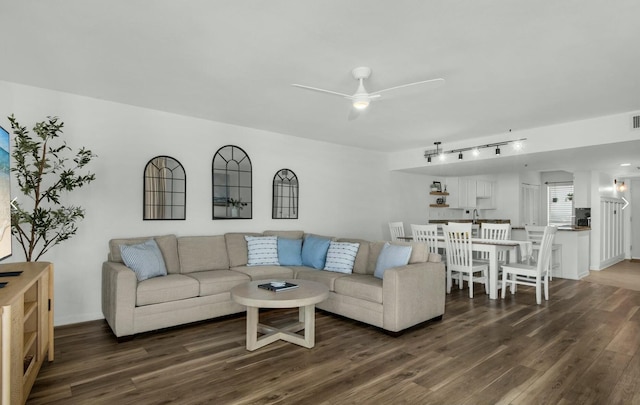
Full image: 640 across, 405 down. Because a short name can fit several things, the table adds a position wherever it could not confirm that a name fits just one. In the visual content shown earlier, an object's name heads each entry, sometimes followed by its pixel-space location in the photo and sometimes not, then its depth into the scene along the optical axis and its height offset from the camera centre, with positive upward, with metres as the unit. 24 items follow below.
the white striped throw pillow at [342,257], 4.38 -0.64
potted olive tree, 3.17 +0.16
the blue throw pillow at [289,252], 4.83 -0.64
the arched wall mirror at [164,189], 4.37 +0.21
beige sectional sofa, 3.39 -0.85
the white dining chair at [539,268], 4.72 -0.85
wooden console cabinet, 1.67 -0.76
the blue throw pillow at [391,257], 3.82 -0.56
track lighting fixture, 5.10 +0.97
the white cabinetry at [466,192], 8.55 +0.39
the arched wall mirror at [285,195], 5.60 +0.18
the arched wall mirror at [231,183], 4.96 +0.33
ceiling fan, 2.99 +0.95
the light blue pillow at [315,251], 4.67 -0.61
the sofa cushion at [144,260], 3.59 -0.57
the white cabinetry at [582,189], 7.66 +0.42
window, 9.49 +0.14
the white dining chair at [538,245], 6.07 -0.65
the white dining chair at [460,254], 5.09 -0.70
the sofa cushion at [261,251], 4.70 -0.61
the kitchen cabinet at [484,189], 8.70 +0.47
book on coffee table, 3.28 -0.77
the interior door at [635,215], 8.83 -0.16
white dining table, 4.98 -0.60
